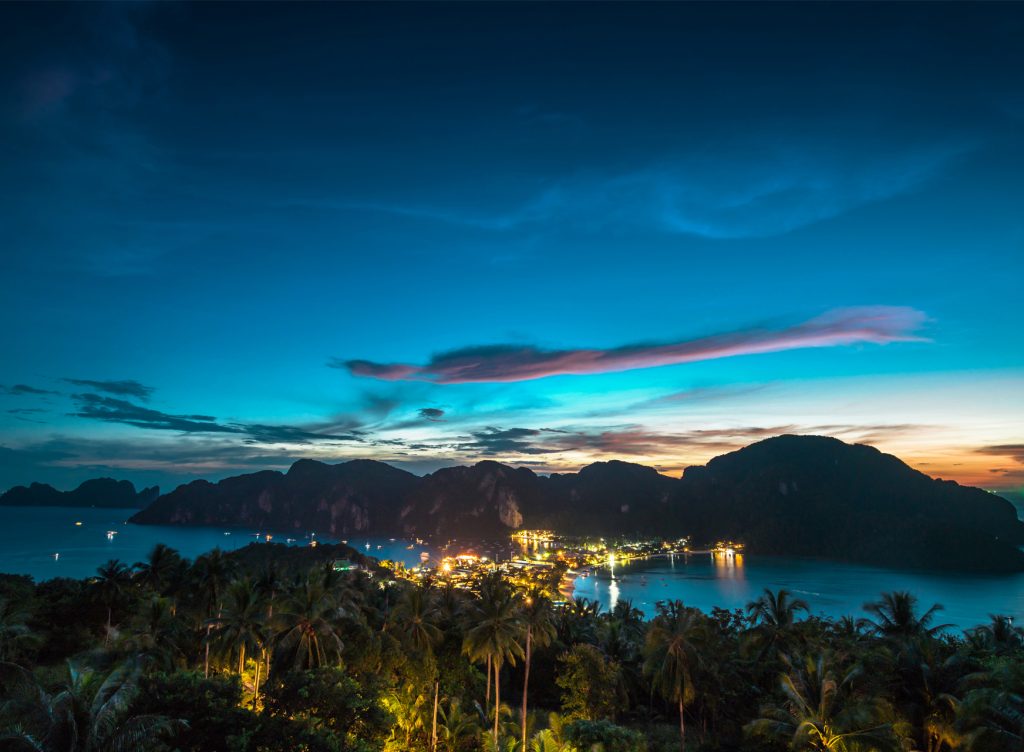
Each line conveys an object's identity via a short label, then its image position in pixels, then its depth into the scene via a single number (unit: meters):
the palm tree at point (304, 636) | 34.88
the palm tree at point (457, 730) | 38.03
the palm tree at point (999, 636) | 42.00
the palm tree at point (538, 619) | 41.81
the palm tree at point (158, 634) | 38.75
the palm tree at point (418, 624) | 41.25
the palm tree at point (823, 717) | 26.38
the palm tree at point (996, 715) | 23.38
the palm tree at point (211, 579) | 54.91
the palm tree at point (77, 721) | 14.39
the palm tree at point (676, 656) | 36.41
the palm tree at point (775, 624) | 47.06
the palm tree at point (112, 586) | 55.47
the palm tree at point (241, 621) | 39.59
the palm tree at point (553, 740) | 31.41
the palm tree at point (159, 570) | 56.25
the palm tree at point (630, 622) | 62.89
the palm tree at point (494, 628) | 38.44
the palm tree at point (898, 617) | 45.09
